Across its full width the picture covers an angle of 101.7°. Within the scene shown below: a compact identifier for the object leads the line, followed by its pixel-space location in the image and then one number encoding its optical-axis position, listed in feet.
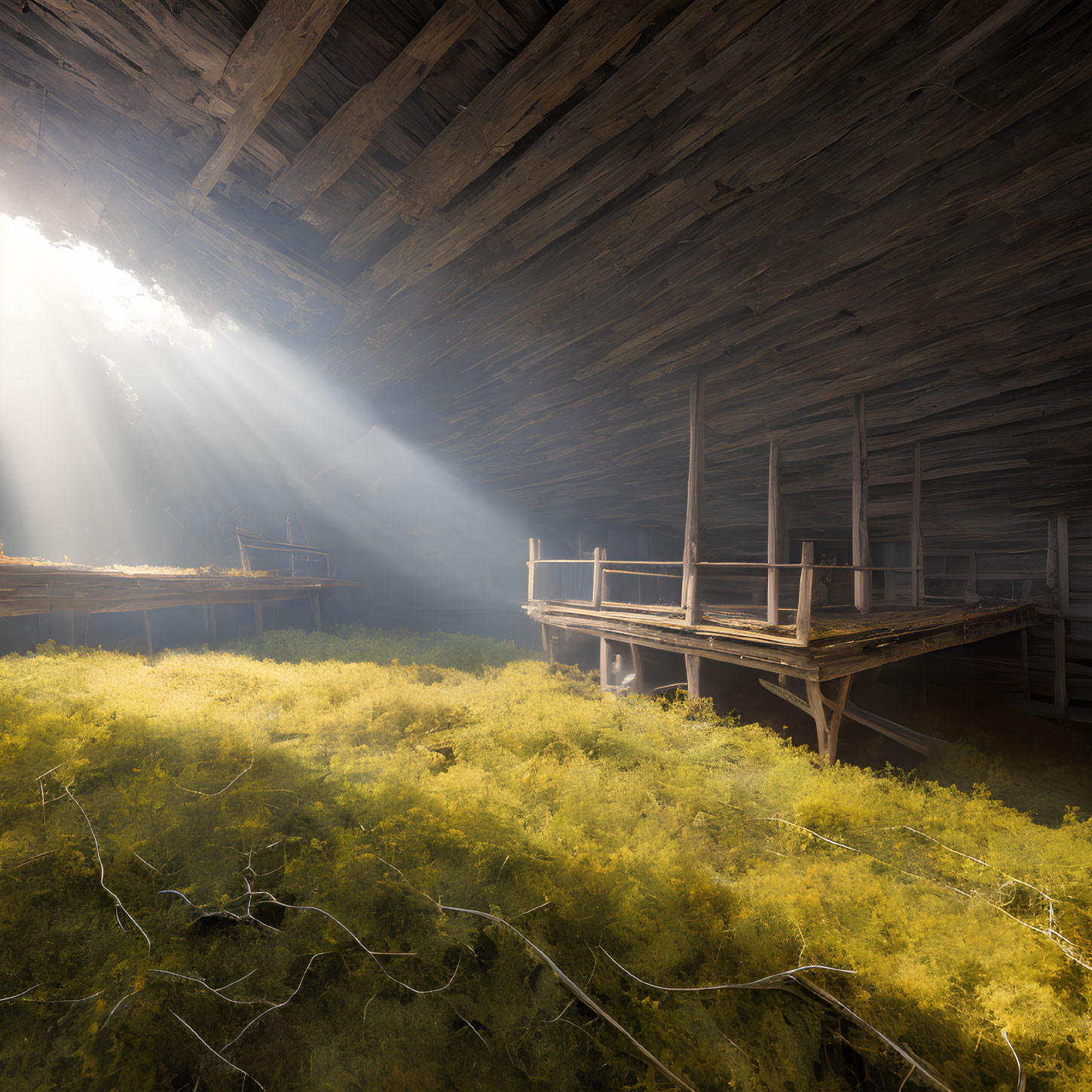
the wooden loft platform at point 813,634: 15.78
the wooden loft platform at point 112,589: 23.00
